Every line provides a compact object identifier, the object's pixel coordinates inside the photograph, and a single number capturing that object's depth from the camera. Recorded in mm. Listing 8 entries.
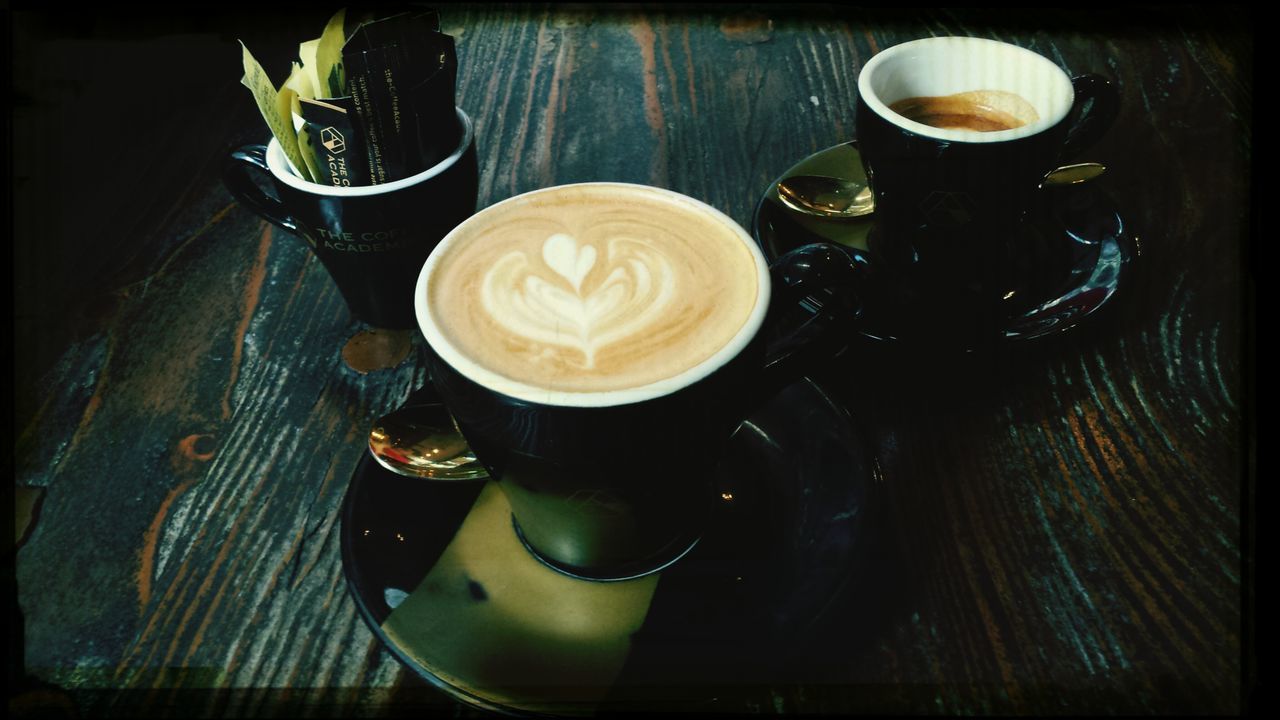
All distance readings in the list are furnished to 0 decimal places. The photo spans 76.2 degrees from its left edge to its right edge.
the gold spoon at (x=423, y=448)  542
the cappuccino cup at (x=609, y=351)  417
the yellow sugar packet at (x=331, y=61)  636
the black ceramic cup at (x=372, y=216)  620
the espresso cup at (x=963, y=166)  605
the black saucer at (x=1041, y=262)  624
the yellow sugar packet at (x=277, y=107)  612
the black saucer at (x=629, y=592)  453
